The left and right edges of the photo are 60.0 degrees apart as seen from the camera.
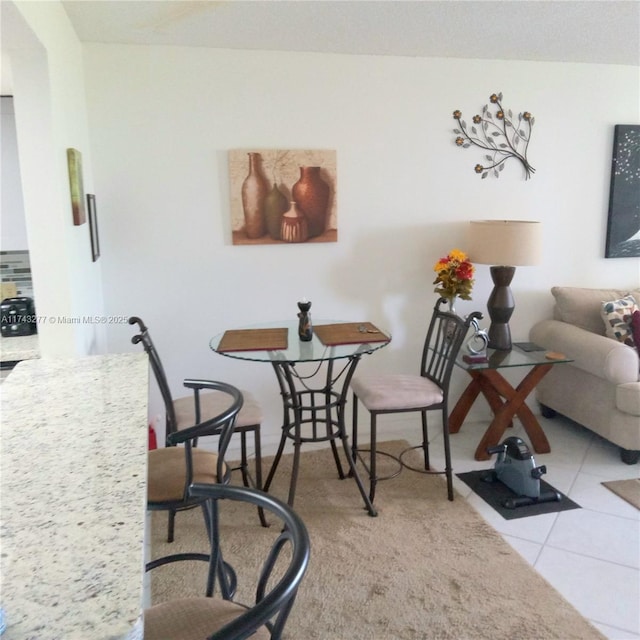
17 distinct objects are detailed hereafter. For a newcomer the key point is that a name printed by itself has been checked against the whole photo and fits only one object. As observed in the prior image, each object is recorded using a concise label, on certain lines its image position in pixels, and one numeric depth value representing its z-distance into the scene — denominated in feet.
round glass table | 8.23
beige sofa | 10.16
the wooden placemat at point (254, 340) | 8.48
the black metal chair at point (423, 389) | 8.86
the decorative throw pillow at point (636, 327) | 10.91
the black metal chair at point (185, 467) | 5.42
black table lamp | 10.26
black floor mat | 8.79
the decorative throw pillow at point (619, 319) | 11.09
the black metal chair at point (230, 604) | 2.84
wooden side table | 10.50
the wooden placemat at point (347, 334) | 8.80
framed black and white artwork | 12.13
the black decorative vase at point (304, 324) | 9.01
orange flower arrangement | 10.53
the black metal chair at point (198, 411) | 7.75
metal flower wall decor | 11.27
